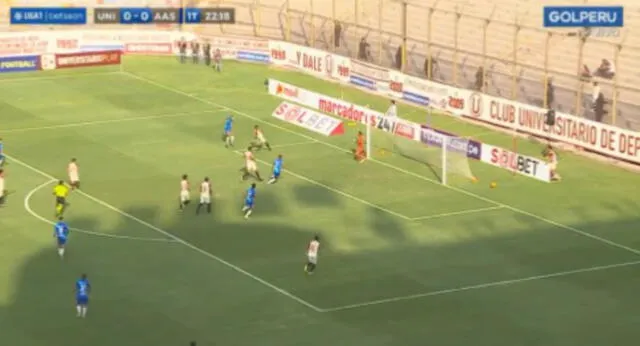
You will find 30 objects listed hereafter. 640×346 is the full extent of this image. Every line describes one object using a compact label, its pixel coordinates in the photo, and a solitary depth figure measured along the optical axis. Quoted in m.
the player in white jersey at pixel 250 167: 75.88
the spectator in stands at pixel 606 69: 89.68
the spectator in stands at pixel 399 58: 100.05
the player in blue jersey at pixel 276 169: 75.50
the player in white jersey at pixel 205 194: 69.69
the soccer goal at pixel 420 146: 76.12
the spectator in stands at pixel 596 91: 83.12
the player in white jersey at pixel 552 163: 75.19
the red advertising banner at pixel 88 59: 104.19
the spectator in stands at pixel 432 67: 96.31
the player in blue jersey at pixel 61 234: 63.22
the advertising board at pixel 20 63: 102.88
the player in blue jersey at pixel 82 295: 56.12
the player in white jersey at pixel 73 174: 74.38
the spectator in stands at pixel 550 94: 88.12
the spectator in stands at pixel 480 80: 92.15
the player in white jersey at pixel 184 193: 70.62
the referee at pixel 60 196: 69.44
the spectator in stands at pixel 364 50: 103.25
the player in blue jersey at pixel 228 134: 83.12
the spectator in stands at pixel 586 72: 90.81
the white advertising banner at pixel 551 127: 77.31
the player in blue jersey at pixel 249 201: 69.19
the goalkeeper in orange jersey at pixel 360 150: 79.69
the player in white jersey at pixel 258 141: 81.75
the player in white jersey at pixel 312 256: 61.06
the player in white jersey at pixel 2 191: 72.06
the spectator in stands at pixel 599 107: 83.56
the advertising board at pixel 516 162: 74.75
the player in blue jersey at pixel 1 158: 79.24
